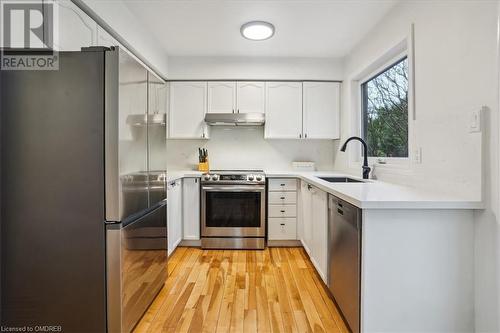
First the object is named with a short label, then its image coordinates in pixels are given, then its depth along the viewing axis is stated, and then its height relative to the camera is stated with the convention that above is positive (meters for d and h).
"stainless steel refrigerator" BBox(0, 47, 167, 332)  1.45 -0.15
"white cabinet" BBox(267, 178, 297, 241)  3.37 -0.55
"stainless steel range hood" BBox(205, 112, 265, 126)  3.49 +0.60
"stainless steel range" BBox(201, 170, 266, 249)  3.28 -0.60
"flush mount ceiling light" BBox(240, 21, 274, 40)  2.64 +1.33
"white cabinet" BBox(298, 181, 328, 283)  2.22 -0.57
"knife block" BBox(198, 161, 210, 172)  3.80 -0.03
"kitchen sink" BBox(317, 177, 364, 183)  3.00 -0.16
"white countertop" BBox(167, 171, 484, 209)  1.43 -0.18
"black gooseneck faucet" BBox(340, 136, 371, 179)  2.72 -0.03
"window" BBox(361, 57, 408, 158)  2.46 +0.55
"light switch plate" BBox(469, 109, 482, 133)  1.43 +0.23
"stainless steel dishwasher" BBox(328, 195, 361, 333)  1.54 -0.58
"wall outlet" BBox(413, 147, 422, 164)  1.97 +0.07
